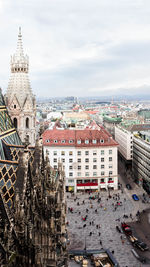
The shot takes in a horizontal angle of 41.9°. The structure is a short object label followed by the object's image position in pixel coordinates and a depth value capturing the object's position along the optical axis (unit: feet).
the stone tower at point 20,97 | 116.28
